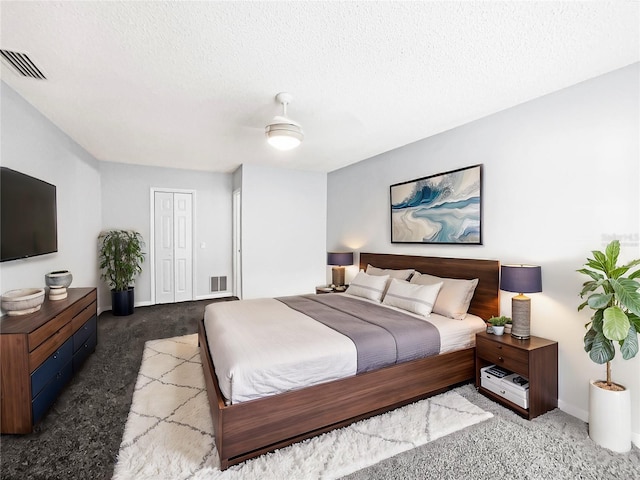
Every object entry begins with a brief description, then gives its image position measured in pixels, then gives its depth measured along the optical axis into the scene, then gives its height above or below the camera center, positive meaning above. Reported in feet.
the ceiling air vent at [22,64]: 6.71 +3.80
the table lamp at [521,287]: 8.07 -1.32
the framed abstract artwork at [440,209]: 10.55 +1.02
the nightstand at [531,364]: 7.65 -3.22
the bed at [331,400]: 6.05 -3.65
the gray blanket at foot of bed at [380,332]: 7.65 -2.51
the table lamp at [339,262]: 16.31 -1.37
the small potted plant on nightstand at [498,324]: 8.71 -2.45
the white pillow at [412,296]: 9.98 -2.00
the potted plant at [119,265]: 16.35 -1.62
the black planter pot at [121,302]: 16.25 -3.48
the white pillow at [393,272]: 12.41 -1.52
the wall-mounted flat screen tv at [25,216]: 7.84 +0.52
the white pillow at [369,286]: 12.05 -2.01
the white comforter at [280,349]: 6.29 -2.58
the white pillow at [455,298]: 9.71 -1.95
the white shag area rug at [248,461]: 5.91 -4.37
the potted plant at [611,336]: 6.18 -2.01
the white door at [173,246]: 18.86 -0.68
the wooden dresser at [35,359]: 6.63 -2.92
